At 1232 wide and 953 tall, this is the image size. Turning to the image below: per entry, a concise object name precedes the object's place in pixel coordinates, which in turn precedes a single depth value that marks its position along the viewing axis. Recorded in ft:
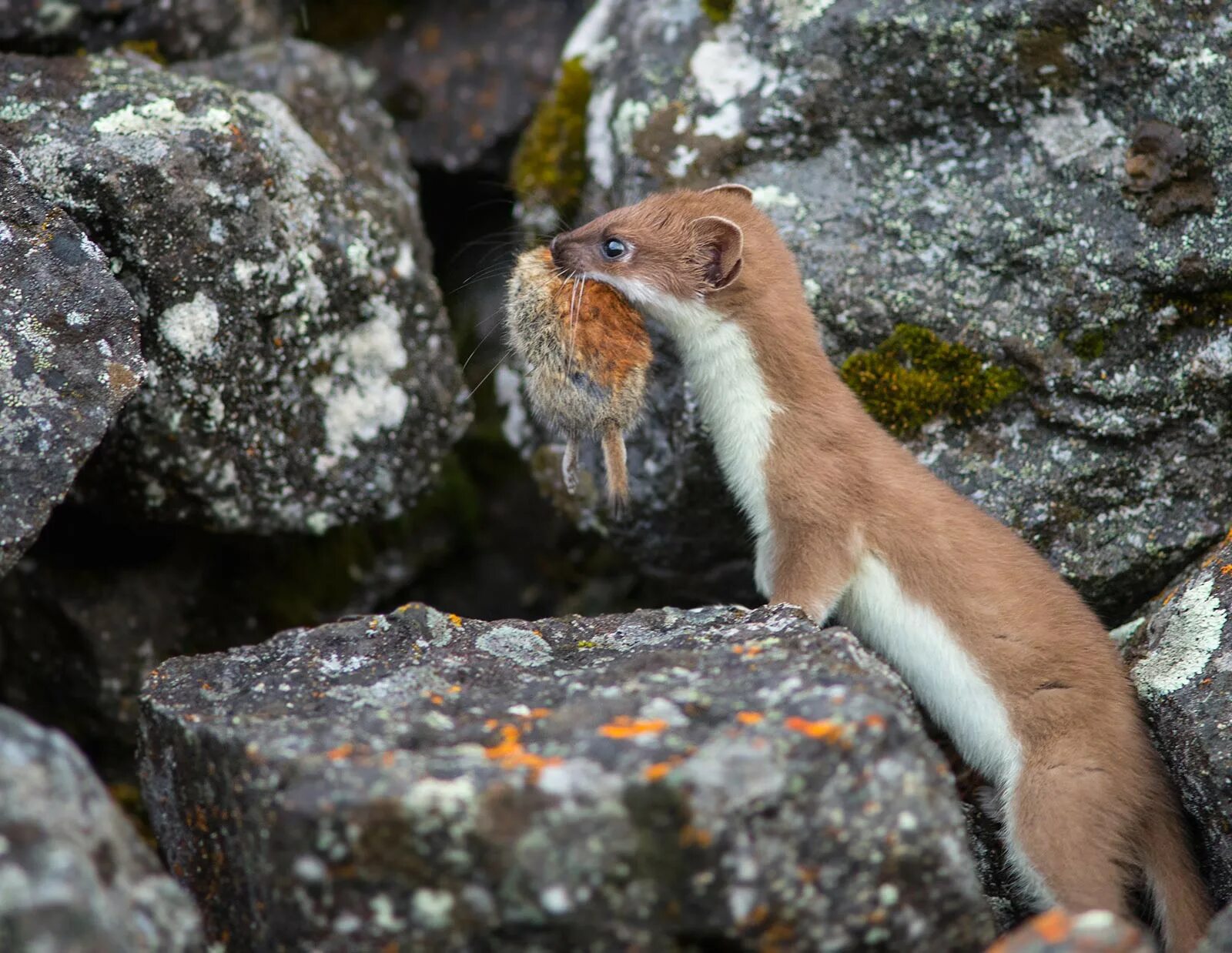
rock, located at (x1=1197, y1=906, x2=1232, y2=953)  17.28
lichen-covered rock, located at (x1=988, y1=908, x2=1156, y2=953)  16.47
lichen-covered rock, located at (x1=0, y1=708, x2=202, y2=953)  14.38
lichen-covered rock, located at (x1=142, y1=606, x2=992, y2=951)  16.55
